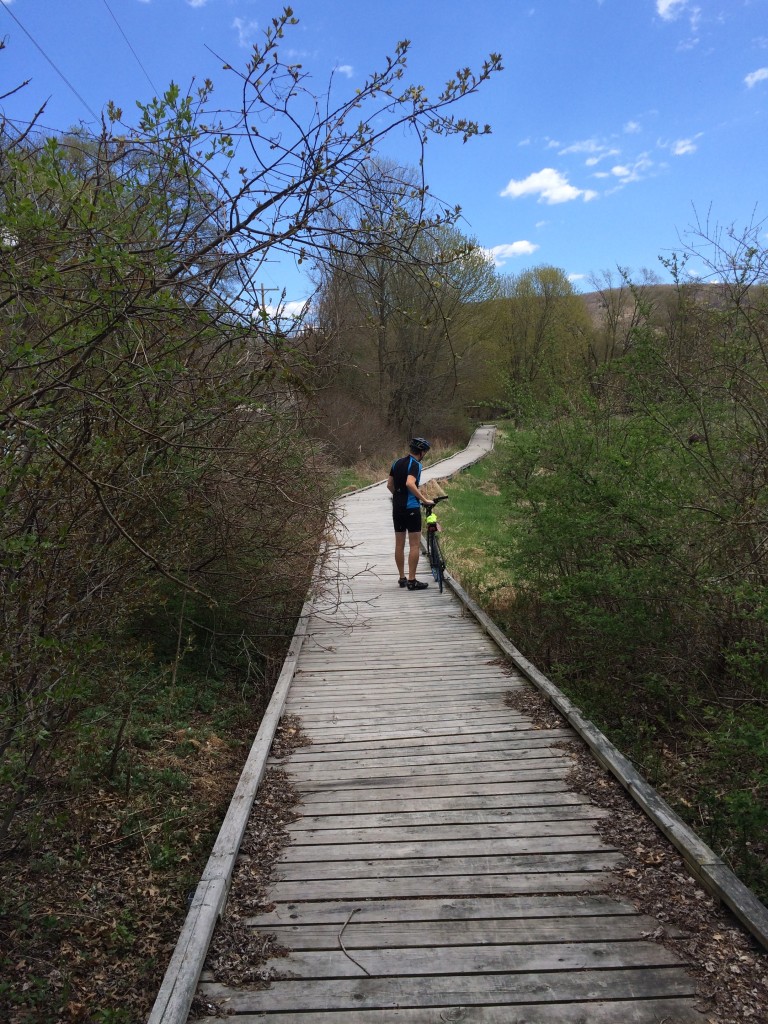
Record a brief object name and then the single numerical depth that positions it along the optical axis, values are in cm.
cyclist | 947
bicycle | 1005
